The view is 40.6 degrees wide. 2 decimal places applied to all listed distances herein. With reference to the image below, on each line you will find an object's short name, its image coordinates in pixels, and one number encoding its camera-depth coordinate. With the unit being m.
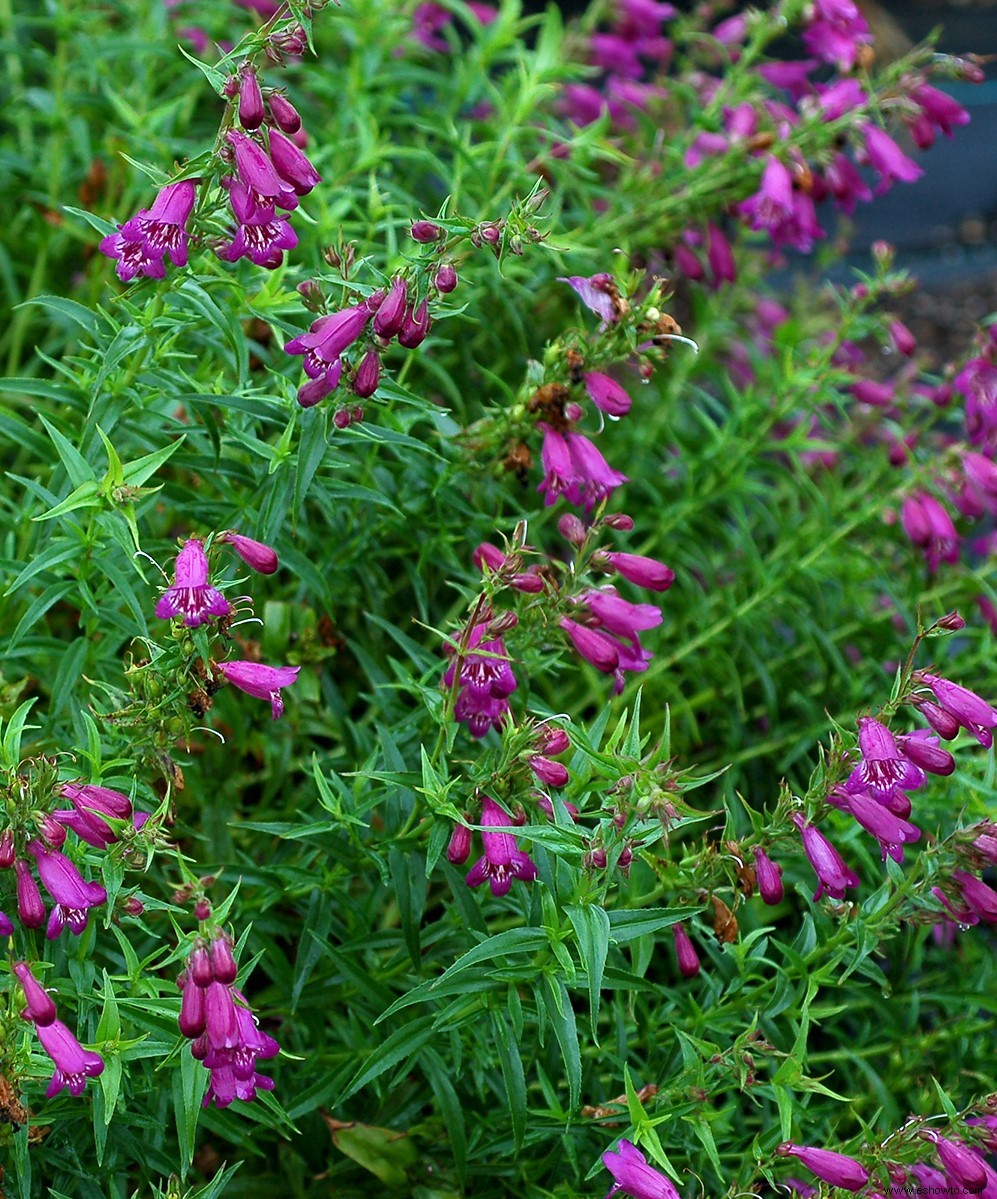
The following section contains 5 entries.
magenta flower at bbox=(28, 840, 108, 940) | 1.89
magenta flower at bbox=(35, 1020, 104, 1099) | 1.86
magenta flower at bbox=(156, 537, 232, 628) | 1.96
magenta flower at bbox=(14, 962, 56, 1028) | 1.85
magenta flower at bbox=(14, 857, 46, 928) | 1.91
